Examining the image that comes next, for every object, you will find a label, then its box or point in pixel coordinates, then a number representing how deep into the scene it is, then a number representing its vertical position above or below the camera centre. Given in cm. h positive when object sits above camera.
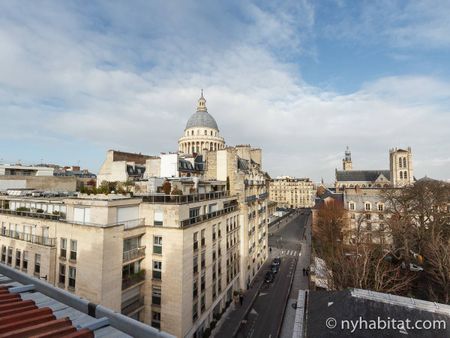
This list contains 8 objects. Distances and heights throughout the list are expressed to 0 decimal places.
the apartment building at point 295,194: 14838 -625
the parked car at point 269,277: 4175 -1488
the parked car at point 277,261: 4841 -1438
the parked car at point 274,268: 4519 -1461
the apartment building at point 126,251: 2000 -570
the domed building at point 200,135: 9288 +1687
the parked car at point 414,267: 3772 -1220
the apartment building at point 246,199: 3853 -259
